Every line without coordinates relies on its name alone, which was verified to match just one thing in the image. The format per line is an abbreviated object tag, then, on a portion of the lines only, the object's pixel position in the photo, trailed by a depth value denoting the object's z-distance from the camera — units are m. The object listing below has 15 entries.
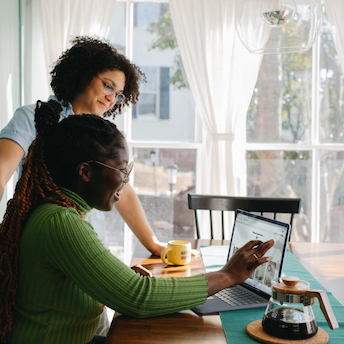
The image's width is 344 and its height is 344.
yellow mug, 1.61
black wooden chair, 2.19
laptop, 1.19
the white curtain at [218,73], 3.18
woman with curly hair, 1.80
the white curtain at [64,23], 3.19
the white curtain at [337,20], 3.18
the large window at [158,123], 3.40
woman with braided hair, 0.99
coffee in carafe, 0.97
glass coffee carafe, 0.95
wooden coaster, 0.96
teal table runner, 1.01
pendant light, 1.33
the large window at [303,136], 3.37
